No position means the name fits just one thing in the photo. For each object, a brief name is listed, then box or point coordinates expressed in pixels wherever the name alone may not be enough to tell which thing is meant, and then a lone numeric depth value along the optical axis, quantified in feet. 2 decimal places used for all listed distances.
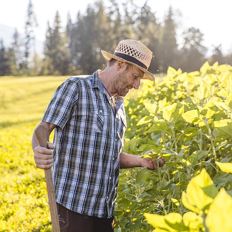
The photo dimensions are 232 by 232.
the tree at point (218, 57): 153.48
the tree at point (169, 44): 189.88
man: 9.43
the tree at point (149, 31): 200.54
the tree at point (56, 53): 229.04
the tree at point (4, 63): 226.79
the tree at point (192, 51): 184.96
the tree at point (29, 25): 277.56
